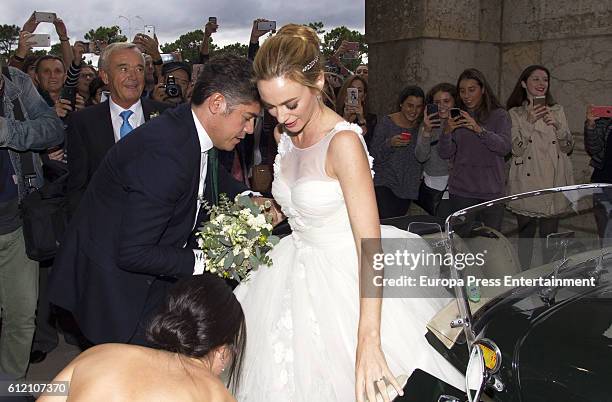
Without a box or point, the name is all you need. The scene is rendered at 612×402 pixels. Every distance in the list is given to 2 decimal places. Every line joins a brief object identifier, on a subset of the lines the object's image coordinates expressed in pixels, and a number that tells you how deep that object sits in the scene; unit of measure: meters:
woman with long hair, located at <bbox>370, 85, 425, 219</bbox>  5.88
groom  2.64
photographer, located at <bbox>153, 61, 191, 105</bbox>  6.00
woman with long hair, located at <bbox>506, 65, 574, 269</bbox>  5.40
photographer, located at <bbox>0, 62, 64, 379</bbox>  3.91
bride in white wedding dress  2.58
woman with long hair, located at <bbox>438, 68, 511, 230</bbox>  5.30
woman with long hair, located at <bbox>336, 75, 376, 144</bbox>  6.21
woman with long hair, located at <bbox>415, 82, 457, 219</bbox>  5.58
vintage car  1.84
